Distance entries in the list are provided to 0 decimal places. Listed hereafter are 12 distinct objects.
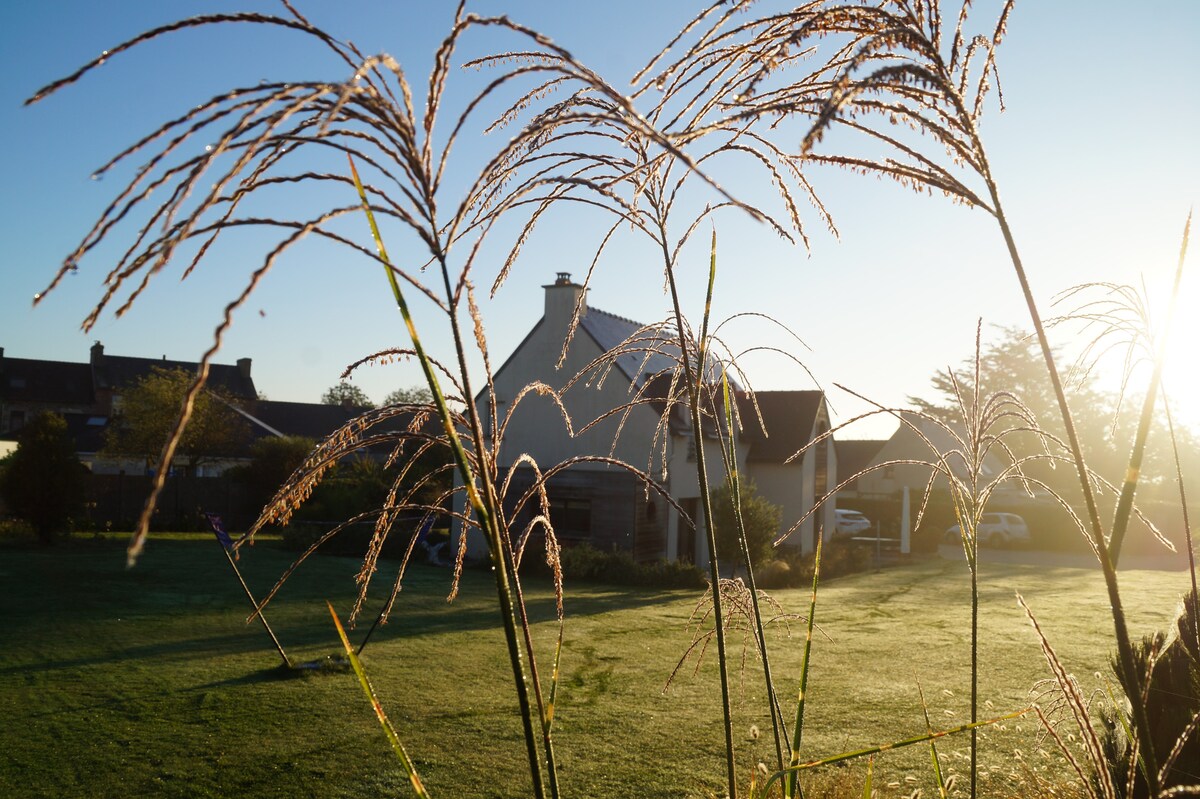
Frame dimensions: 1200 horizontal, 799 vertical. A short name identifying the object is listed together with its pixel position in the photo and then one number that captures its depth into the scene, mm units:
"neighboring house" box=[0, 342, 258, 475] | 53812
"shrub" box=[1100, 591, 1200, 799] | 3363
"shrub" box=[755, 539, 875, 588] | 19062
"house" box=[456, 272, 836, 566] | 19422
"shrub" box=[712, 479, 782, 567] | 17953
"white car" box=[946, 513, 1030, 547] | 30094
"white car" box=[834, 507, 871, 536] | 31219
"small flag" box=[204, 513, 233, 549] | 8086
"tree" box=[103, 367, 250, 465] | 28578
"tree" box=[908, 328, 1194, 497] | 35719
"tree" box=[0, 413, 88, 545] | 20344
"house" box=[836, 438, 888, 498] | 40438
